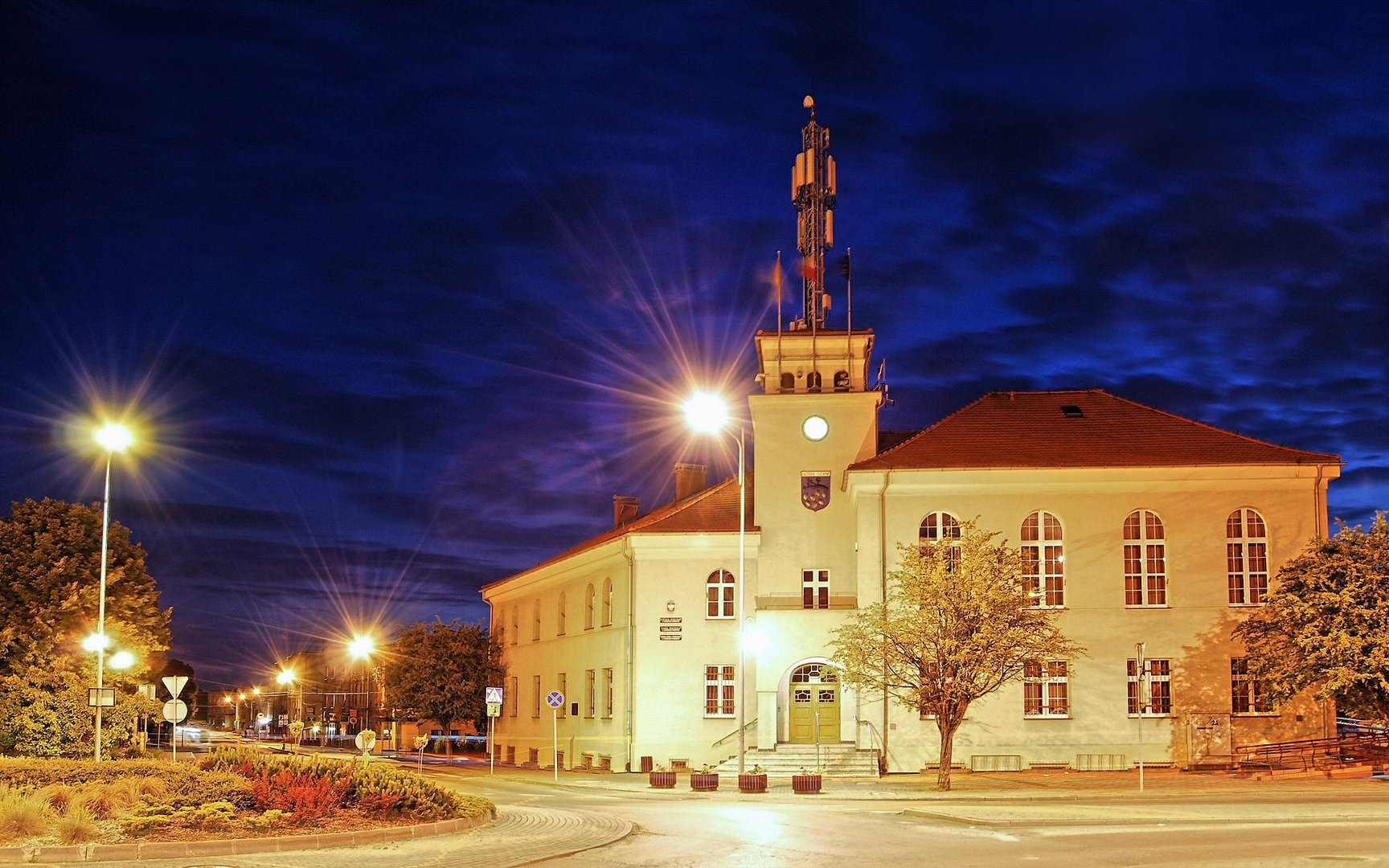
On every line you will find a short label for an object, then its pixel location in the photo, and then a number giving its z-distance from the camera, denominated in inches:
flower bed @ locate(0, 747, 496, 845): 668.1
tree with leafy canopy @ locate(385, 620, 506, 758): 2290.8
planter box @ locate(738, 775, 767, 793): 1188.5
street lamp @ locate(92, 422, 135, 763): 1205.1
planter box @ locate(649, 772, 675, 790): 1298.0
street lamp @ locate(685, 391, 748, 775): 1123.9
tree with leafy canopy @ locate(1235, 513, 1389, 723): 1246.9
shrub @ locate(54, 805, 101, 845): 639.1
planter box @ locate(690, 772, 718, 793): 1221.7
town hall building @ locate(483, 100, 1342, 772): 1482.5
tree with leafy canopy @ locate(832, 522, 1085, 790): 1257.4
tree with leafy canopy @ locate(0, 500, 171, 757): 1421.0
